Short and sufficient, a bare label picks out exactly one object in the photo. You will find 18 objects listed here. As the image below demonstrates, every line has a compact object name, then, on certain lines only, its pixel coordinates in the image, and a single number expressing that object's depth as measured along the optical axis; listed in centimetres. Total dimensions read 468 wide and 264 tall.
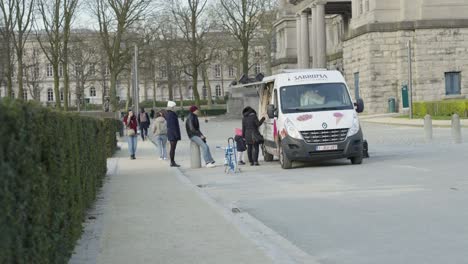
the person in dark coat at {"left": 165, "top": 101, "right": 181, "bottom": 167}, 2312
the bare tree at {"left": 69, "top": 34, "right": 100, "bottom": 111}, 8231
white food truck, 1998
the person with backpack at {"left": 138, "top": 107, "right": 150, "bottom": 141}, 4087
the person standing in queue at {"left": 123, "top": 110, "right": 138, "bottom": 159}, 2697
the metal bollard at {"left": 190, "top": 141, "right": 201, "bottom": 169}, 2262
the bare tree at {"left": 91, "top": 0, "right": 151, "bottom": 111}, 5488
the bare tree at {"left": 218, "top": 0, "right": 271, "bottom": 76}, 7644
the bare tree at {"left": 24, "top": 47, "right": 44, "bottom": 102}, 7972
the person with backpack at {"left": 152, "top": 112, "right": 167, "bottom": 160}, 2633
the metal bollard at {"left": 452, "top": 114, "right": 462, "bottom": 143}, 2573
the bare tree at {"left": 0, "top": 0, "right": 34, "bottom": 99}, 4488
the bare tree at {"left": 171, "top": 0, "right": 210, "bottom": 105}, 7719
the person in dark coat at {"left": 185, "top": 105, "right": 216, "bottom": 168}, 2217
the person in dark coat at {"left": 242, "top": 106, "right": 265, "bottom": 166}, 2236
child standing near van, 2269
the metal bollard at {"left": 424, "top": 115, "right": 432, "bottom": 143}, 2836
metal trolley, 2023
